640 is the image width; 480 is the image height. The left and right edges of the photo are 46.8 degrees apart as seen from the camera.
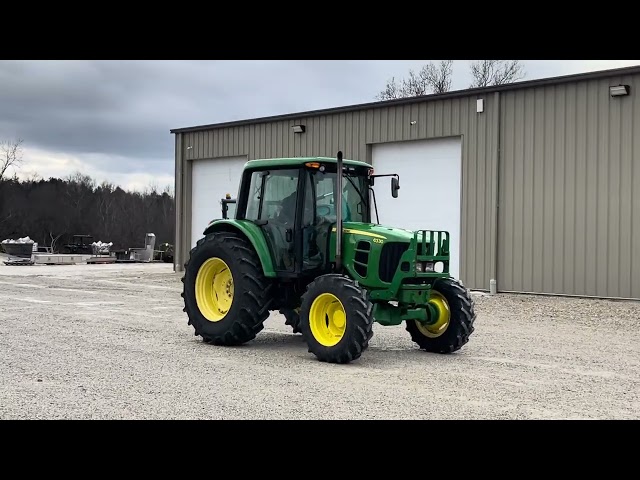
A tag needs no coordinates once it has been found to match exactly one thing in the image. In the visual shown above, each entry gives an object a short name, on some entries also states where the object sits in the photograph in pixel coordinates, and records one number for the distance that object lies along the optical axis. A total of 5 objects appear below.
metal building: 15.02
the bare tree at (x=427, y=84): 39.25
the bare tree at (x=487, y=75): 37.59
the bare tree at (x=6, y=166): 54.45
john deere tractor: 8.41
